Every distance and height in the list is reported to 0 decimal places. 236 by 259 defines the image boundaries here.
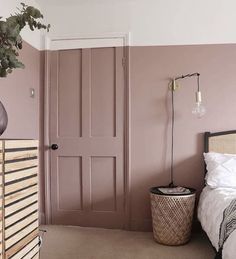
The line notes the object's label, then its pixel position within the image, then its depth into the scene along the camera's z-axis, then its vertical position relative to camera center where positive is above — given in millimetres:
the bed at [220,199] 1781 -569
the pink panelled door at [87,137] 3207 -121
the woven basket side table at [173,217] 2682 -829
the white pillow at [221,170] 2674 -417
